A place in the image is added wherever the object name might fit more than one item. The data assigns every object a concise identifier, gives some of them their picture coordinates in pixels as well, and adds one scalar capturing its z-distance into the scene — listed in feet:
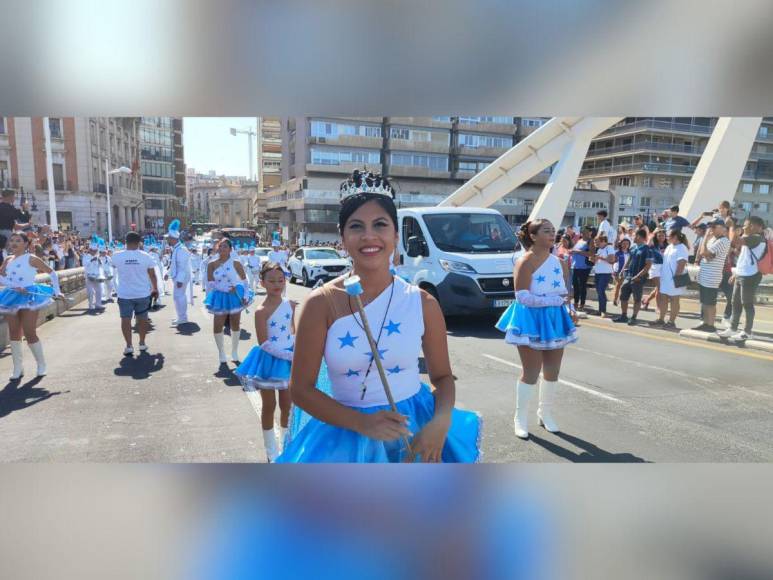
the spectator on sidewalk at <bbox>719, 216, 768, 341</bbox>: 23.47
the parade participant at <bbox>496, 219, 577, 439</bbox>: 13.79
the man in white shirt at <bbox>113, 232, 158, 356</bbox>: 22.63
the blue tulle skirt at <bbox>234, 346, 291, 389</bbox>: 12.32
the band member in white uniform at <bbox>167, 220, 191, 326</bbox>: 27.09
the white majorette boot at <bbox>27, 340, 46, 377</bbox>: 18.94
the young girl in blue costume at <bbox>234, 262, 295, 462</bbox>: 12.42
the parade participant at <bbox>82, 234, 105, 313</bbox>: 36.99
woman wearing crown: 5.74
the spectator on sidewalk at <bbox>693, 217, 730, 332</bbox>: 25.52
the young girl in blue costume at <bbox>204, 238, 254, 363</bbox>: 21.80
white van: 27.66
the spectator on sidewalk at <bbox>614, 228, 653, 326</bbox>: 30.81
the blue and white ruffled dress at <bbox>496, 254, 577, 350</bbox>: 13.71
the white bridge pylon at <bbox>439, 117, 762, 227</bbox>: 36.73
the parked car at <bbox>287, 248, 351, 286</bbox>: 37.07
